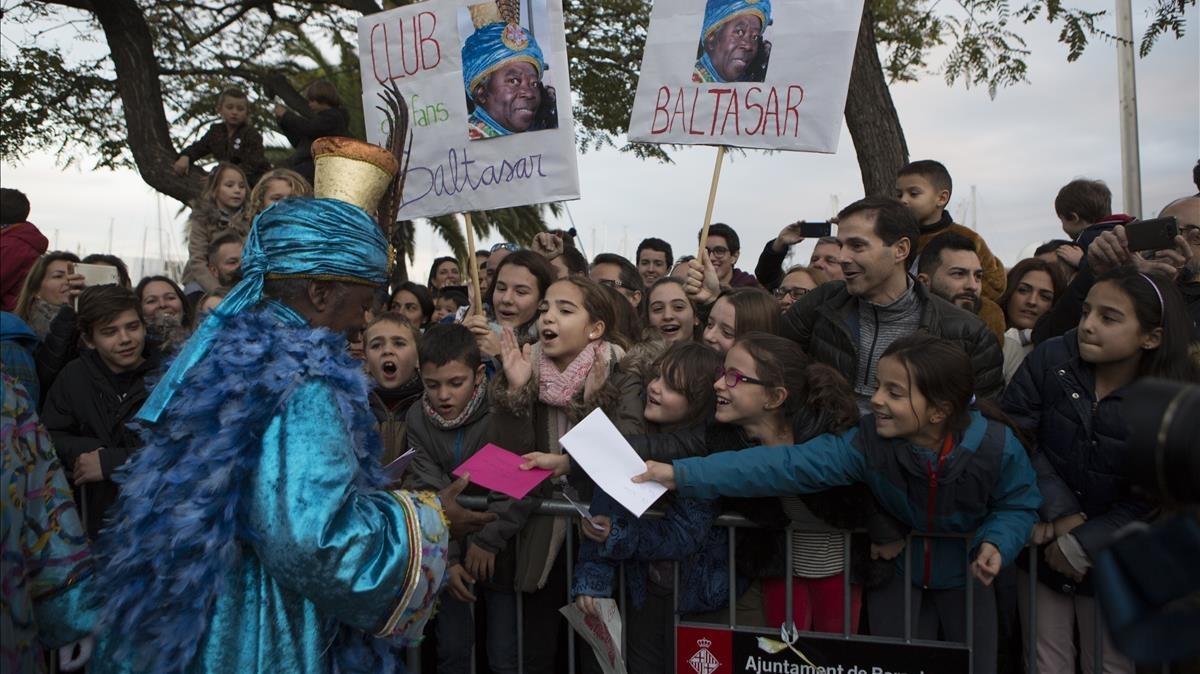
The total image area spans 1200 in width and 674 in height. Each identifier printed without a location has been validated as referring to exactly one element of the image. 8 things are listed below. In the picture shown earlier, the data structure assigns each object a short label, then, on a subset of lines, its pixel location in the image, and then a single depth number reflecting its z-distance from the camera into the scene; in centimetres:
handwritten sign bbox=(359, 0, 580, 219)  516
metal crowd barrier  325
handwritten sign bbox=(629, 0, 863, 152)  475
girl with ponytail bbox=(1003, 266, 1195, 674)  339
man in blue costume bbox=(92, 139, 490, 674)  219
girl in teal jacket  323
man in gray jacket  397
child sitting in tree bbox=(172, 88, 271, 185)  815
